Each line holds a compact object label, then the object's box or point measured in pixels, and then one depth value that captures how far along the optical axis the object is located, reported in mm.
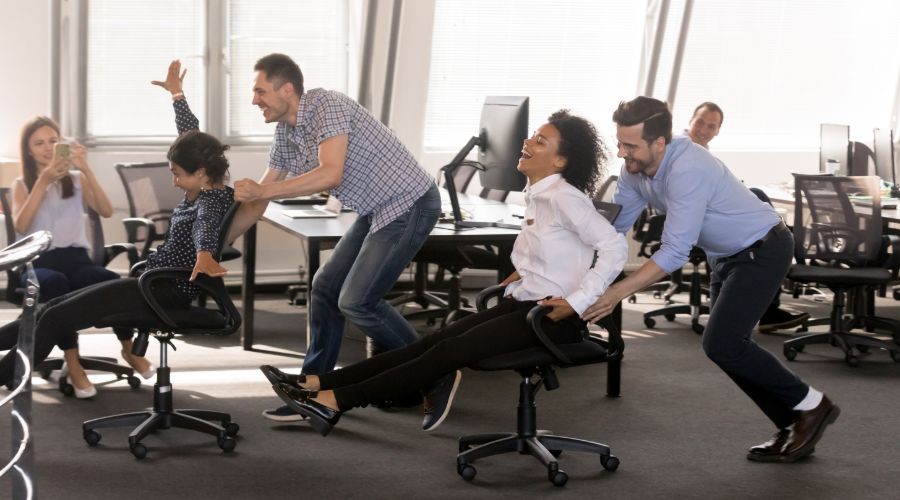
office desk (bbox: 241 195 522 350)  5414
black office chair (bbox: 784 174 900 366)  6121
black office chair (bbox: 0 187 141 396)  5270
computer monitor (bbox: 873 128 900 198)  7789
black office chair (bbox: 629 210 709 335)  6996
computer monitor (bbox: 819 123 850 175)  8188
